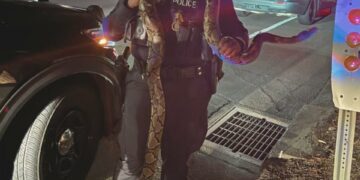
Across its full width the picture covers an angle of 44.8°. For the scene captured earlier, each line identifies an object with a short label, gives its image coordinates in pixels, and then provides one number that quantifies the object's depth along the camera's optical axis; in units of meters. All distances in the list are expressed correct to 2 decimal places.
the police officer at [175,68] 2.35
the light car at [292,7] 9.95
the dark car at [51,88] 2.68
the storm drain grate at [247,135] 4.03
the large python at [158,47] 2.28
